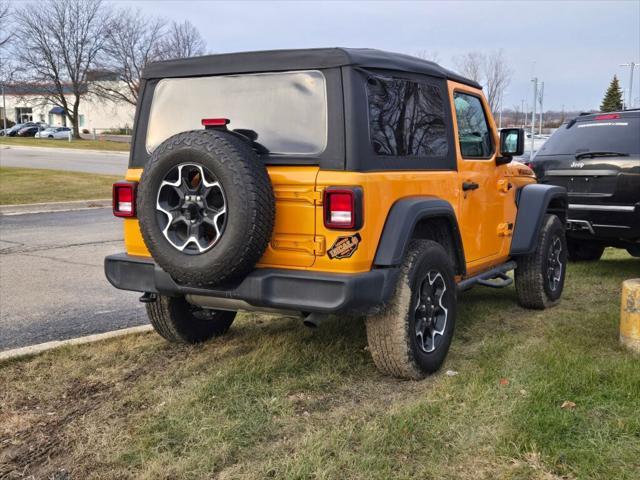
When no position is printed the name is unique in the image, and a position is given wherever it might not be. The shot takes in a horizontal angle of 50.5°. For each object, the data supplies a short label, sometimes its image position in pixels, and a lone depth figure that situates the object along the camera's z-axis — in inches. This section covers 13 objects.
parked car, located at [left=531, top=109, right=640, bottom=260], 260.1
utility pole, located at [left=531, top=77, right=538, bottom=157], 1261.1
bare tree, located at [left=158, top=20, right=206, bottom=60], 1971.0
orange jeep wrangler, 139.9
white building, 2967.5
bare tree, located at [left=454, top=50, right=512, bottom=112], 1725.6
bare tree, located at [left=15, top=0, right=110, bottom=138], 1859.0
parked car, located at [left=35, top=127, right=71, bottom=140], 2187.5
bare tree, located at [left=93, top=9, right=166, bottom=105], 1905.8
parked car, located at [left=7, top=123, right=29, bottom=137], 2292.1
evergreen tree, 2469.2
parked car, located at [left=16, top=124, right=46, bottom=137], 2273.6
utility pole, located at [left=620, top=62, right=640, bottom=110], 1759.4
